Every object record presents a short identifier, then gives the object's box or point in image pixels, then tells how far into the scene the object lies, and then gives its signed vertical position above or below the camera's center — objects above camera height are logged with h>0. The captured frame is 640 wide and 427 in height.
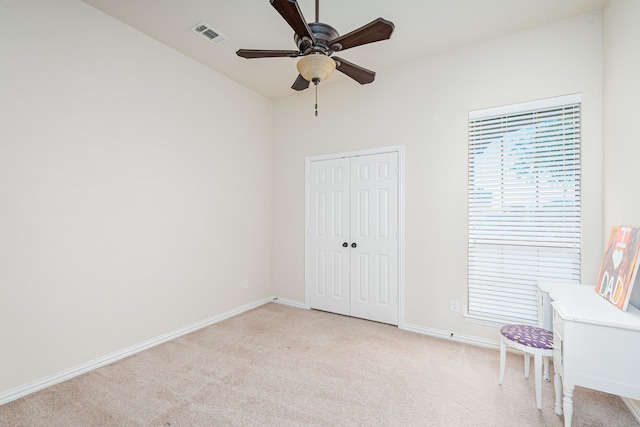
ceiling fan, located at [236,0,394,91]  1.69 +1.08
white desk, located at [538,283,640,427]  1.54 -0.77
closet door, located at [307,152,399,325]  3.49 -0.34
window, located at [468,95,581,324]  2.59 +0.06
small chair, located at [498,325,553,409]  1.95 -0.93
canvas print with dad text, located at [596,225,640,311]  1.74 -0.37
